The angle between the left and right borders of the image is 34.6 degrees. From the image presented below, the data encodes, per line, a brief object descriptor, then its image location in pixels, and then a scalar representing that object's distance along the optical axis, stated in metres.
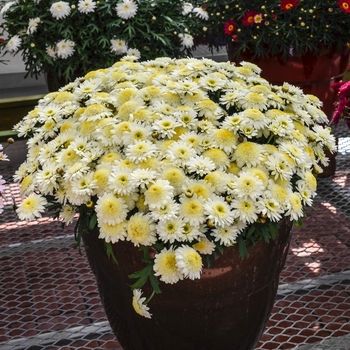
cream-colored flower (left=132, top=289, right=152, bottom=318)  0.96
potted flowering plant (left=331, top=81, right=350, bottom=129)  1.58
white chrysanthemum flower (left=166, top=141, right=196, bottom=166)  0.94
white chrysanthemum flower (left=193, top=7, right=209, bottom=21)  2.11
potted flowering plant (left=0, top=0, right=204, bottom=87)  1.87
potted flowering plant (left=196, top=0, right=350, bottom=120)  1.95
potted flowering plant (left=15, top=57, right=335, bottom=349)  0.89
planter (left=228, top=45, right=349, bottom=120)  2.06
